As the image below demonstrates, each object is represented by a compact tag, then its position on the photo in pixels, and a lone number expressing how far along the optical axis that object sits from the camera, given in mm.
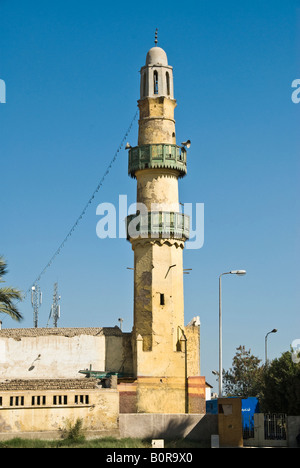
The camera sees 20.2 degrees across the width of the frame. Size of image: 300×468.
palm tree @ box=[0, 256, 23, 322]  41188
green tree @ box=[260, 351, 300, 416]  50969
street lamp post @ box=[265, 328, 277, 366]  59450
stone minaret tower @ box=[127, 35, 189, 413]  50094
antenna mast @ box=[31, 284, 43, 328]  64688
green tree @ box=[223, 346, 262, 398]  86062
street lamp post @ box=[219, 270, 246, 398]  44500
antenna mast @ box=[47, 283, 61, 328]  63156
